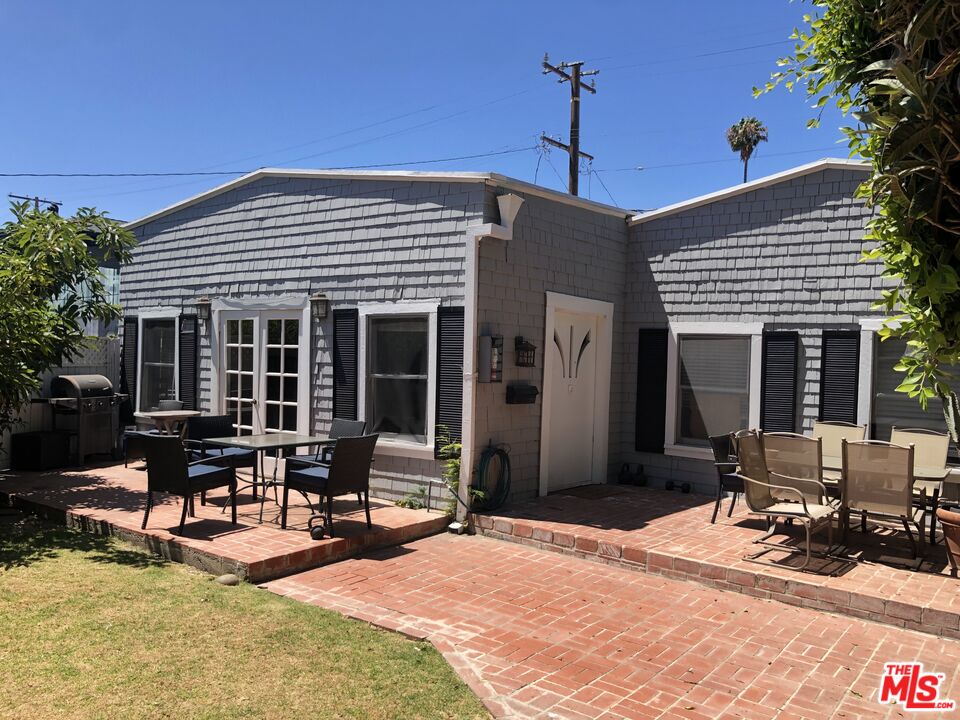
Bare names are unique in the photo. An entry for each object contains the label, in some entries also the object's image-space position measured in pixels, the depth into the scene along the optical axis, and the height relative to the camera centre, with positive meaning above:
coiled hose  7.11 -1.31
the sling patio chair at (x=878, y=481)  5.53 -0.89
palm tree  34.81 +10.85
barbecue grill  9.32 -0.93
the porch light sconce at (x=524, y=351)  7.51 +0.02
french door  8.66 -0.32
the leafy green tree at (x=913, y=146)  1.71 +0.53
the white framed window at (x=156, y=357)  10.23 -0.24
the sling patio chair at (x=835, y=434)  7.30 -0.70
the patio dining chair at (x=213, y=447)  7.25 -1.06
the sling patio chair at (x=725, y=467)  7.04 -1.06
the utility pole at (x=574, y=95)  15.91 +5.68
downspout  7.04 +0.01
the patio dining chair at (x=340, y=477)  6.13 -1.13
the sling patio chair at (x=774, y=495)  5.77 -1.10
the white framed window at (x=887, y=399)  7.32 -0.33
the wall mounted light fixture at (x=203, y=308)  9.59 +0.45
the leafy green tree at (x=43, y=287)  6.55 +0.50
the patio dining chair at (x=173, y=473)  6.00 -1.11
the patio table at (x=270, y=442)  6.64 -0.92
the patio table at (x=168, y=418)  8.74 -0.92
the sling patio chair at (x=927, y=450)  6.53 -0.76
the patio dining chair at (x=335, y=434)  7.09 -0.89
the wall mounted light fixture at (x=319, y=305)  8.26 +0.47
